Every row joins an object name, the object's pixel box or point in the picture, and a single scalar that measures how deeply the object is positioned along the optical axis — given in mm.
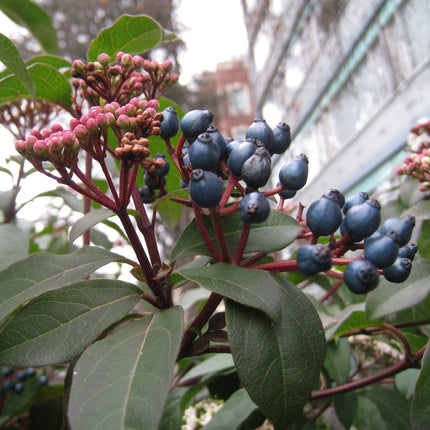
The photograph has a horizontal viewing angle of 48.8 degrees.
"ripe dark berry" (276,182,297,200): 125
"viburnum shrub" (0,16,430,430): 101
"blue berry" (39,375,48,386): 259
